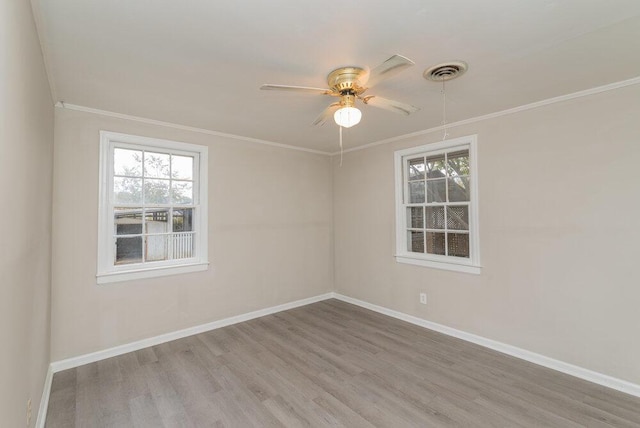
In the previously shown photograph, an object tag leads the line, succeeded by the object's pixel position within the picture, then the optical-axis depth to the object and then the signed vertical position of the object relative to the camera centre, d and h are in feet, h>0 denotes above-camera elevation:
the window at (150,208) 10.39 +0.57
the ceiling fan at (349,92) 6.75 +2.94
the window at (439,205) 11.41 +0.64
